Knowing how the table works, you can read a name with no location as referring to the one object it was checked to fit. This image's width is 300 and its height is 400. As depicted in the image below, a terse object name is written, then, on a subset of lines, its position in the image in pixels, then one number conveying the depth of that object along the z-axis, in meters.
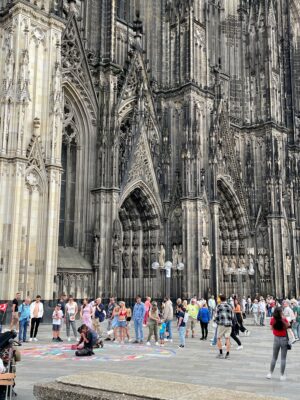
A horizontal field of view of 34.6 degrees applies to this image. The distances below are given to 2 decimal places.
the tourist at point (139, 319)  15.29
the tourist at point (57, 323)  14.90
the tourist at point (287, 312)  15.16
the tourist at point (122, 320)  15.05
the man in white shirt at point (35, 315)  15.10
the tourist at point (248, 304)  31.19
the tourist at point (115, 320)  15.16
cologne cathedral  20.45
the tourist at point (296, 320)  16.50
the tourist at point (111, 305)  17.48
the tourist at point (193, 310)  16.94
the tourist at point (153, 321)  14.89
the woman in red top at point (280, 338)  8.98
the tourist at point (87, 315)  14.77
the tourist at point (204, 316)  16.31
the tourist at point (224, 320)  11.83
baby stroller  7.04
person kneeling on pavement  11.88
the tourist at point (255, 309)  23.62
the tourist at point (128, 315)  15.27
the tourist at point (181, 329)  14.34
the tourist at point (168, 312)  15.58
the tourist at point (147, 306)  18.28
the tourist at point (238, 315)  17.12
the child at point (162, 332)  14.94
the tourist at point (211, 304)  23.23
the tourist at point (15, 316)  15.47
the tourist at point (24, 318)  14.75
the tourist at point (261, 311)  23.44
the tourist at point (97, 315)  15.90
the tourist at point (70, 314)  15.55
